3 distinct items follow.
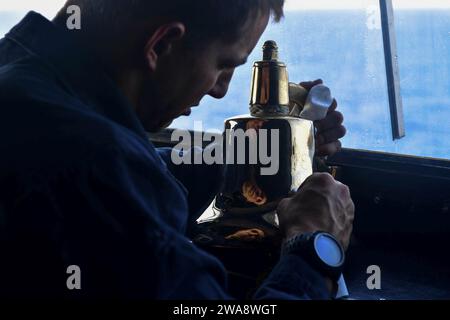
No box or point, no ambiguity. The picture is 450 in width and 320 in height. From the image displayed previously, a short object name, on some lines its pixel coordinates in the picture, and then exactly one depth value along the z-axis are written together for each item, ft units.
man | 2.48
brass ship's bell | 3.79
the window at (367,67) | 7.75
